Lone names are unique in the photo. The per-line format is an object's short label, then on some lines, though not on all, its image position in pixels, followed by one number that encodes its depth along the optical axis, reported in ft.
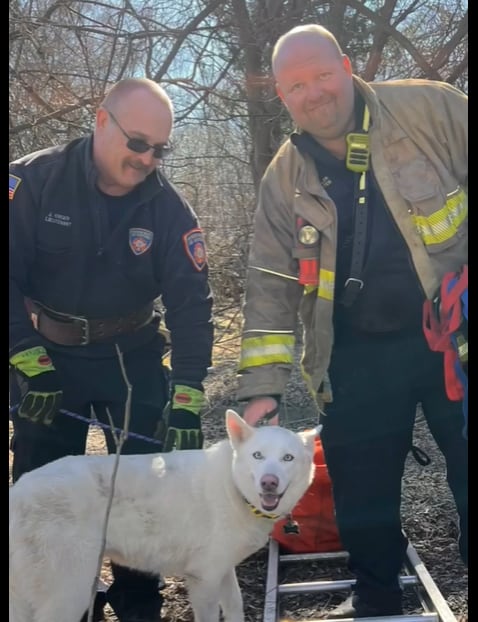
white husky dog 8.64
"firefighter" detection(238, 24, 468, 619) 9.02
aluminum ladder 9.84
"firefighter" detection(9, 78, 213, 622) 9.66
